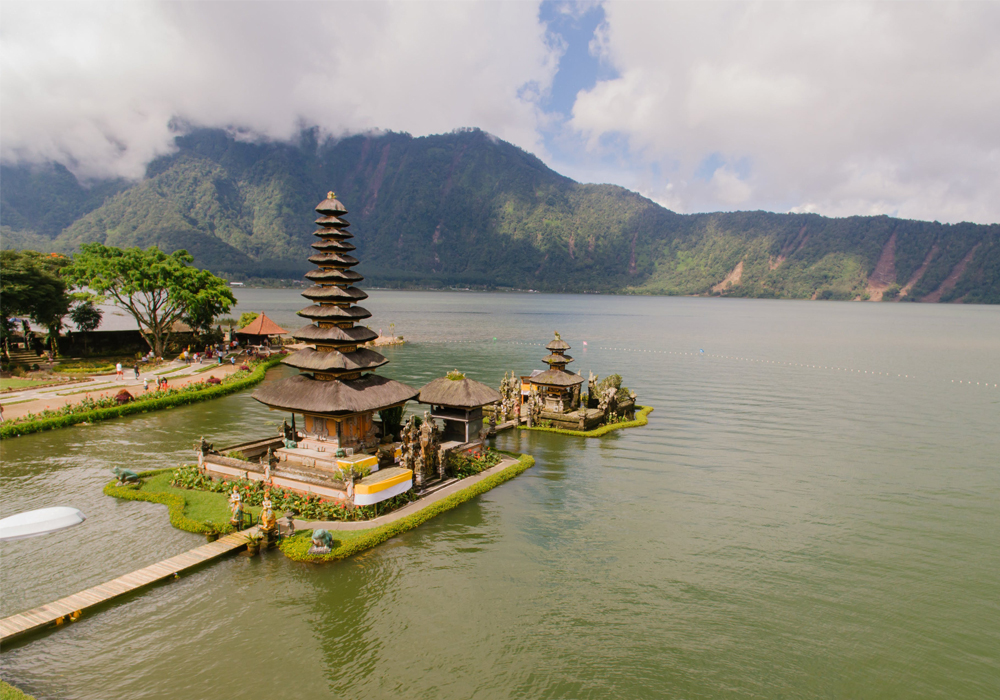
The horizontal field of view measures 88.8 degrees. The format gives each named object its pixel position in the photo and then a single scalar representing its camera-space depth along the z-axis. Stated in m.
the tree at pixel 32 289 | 41.84
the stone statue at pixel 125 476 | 22.52
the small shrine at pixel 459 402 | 27.16
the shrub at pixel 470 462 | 25.77
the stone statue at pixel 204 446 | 23.47
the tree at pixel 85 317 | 52.34
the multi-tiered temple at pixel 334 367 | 22.89
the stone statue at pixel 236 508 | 18.58
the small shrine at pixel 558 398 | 36.22
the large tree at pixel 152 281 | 46.16
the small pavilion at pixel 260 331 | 63.43
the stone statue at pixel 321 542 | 17.34
